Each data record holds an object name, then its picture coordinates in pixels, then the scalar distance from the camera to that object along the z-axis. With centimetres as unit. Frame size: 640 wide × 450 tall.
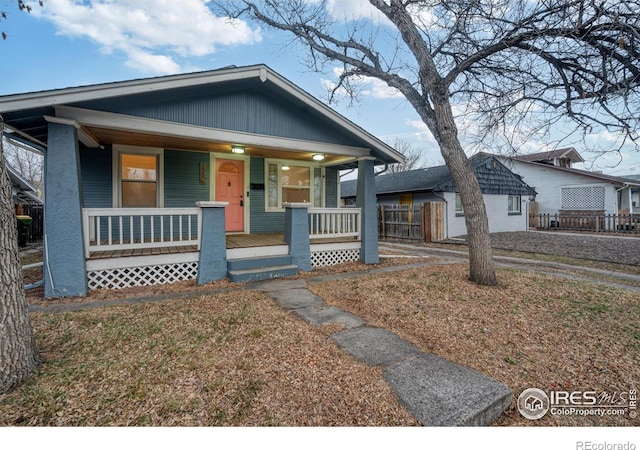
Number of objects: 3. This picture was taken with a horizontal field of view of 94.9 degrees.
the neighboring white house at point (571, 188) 1916
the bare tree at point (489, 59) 459
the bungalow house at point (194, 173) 455
